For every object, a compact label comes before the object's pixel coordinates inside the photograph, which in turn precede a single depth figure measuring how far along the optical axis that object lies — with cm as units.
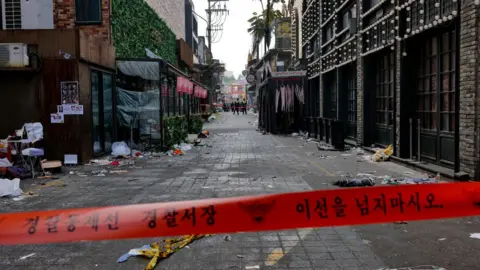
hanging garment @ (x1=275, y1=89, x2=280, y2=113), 2593
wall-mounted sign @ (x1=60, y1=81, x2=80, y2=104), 1245
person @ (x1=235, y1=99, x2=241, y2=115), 6830
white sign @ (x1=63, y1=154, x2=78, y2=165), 1260
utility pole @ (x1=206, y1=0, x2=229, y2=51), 5641
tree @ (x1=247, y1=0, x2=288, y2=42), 5594
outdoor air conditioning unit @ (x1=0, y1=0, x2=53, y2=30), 1518
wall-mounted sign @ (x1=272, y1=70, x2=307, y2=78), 2614
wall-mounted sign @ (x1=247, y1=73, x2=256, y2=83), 3954
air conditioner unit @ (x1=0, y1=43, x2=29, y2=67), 1179
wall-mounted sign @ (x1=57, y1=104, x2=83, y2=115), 1251
